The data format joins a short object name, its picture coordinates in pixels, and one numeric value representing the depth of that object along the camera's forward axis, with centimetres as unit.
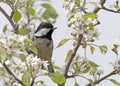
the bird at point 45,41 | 596
